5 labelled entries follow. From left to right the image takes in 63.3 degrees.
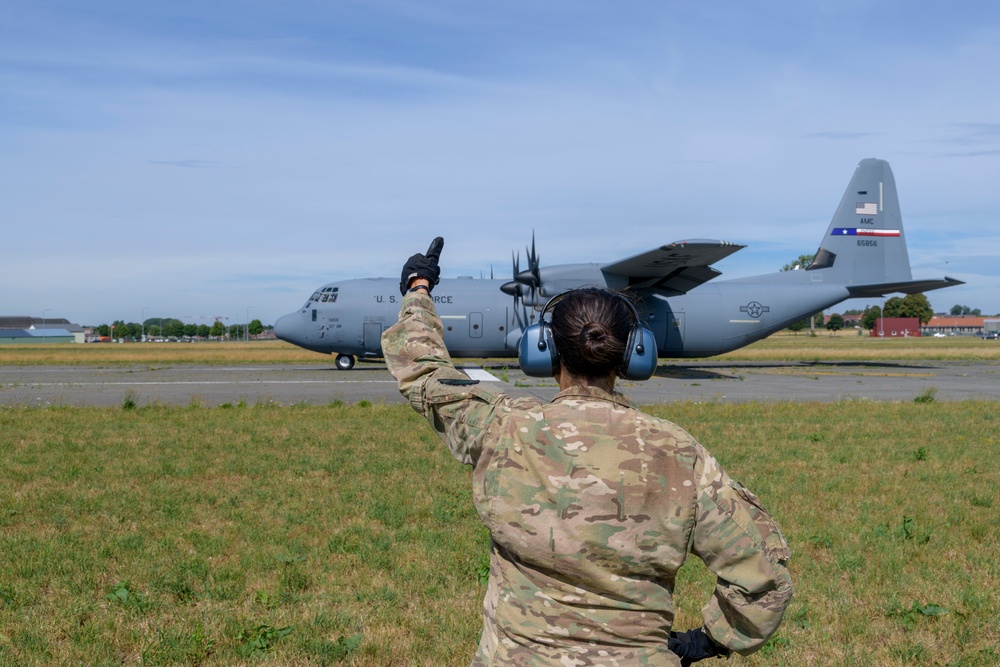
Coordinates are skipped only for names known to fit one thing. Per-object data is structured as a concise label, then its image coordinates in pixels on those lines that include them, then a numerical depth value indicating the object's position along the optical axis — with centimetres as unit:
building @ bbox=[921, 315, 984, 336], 16285
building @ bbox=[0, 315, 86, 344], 14450
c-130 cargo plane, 2811
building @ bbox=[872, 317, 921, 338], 11399
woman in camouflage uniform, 221
